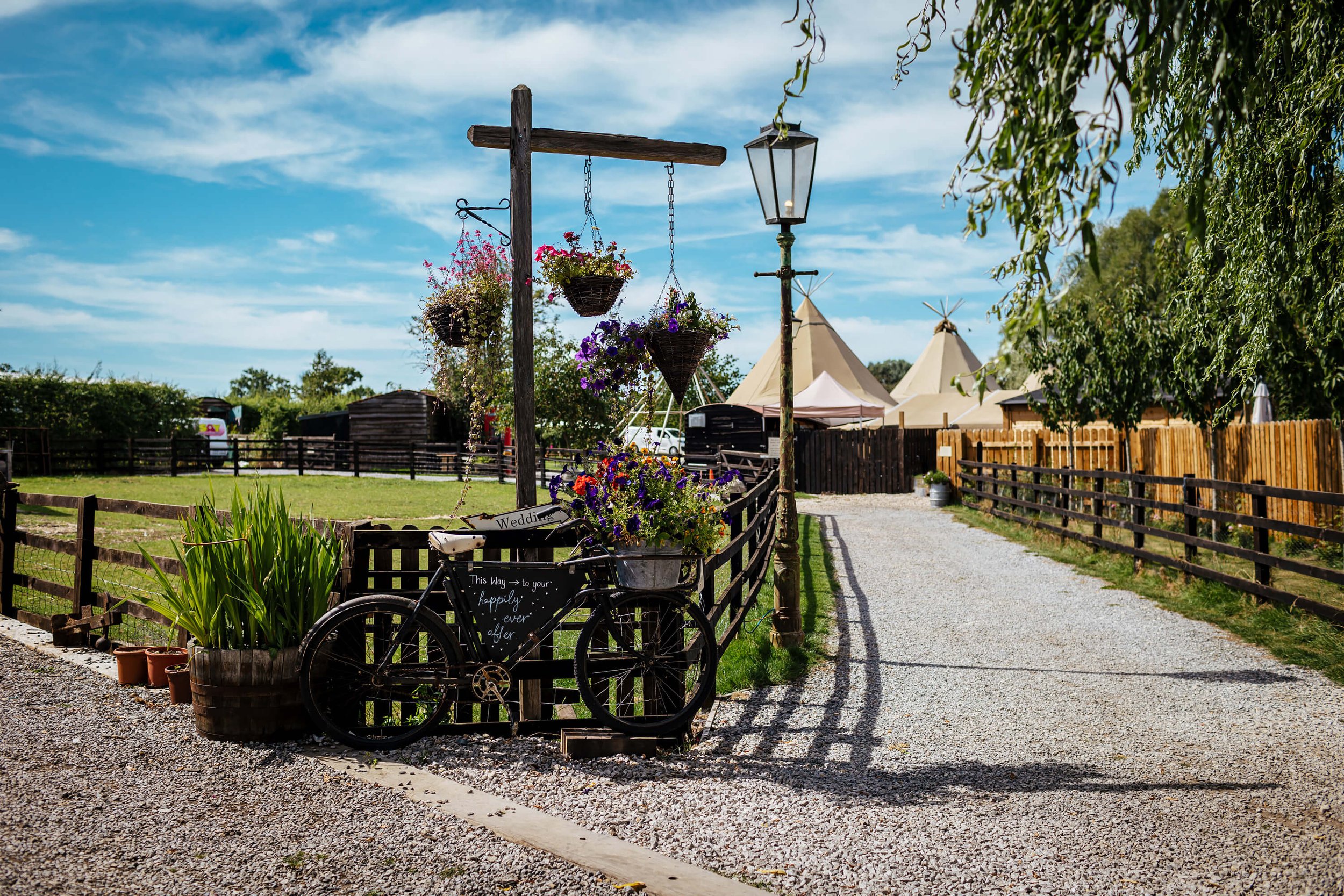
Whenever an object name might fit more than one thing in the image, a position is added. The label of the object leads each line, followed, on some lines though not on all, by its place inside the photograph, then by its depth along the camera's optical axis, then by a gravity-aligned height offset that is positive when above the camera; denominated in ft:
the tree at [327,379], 293.02 +24.95
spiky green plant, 15.43 -1.98
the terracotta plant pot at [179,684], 17.34 -4.12
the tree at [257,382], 337.74 +27.87
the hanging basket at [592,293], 20.07 +3.46
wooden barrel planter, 15.16 -3.74
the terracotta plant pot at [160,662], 18.47 -3.96
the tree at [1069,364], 49.96 +4.61
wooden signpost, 19.06 +4.69
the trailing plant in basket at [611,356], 20.01 +2.10
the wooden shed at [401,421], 131.95 +5.07
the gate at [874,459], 84.99 -0.70
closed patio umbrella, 47.88 +1.88
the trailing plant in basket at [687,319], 19.95 +2.88
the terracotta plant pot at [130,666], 18.88 -4.11
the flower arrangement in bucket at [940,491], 67.51 -2.90
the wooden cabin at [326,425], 146.72 +5.15
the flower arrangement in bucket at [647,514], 15.40 -0.99
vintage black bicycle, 15.16 -3.14
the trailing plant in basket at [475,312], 21.50 +3.32
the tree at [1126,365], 47.14 +4.17
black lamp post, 22.33 +5.34
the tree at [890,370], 268.62 +23.66
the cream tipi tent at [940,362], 129.08 +12.24
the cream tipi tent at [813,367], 113.91 +10.56
